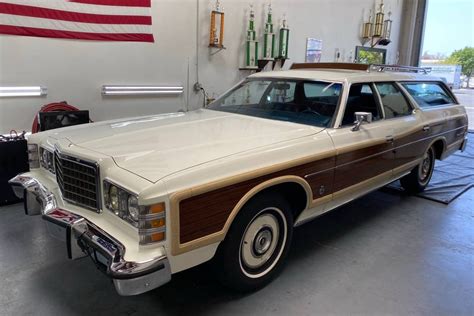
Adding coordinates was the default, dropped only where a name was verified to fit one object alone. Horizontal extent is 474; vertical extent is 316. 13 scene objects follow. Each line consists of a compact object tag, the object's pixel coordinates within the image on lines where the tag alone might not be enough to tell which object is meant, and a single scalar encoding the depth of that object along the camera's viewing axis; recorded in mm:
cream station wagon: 1722
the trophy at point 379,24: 8297
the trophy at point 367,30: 8266
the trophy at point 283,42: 6196
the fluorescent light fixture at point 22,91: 3782
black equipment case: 3559
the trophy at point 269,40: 5973
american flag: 3701
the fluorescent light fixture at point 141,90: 4500
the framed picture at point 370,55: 8336
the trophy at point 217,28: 5227
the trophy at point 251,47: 5777
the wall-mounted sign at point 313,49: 6973
